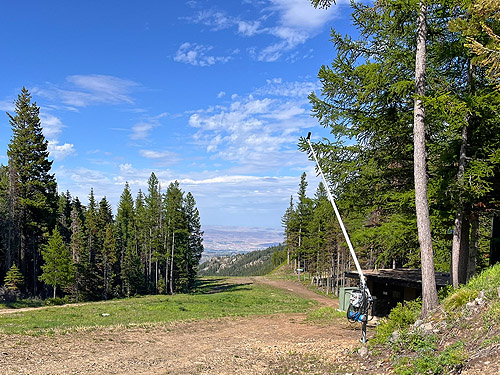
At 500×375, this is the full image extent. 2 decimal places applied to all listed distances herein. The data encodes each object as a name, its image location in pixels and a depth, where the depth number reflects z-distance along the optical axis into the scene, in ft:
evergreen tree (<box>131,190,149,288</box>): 193.82
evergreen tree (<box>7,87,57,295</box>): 121.08
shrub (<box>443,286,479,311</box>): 28.43
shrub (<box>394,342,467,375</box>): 20.33
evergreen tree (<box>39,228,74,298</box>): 115.55
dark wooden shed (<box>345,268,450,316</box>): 58.34
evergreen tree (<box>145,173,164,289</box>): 169.27
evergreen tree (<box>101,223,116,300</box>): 155.53
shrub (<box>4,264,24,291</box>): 112.54
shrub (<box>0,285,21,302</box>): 107.00
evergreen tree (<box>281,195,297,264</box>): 210.18
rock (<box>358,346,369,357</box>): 28.83
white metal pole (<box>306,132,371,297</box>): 38.51
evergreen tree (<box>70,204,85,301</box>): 136.56
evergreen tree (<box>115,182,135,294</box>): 179.42
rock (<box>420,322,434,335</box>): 27.08
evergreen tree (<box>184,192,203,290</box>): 184.44
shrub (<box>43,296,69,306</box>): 104.52
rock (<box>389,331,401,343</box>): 28.41
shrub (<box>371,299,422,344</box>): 30.58
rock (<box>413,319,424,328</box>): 29.60
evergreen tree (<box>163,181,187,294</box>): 172.14
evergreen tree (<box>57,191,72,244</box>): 169.39
